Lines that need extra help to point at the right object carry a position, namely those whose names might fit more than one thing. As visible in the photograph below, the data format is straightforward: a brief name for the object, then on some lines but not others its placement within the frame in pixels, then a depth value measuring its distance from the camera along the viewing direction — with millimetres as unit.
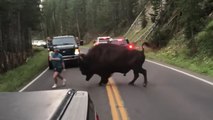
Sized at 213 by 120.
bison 17281
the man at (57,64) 18062
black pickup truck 28406
